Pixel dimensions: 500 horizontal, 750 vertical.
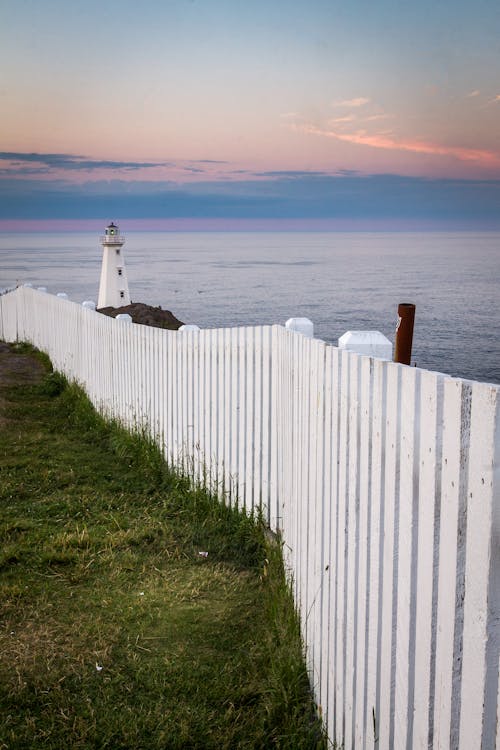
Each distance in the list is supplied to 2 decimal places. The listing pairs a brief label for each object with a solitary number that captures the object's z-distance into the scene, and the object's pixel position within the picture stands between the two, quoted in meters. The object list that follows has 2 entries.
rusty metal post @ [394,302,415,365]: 4.67
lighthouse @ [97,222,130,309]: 46.31
